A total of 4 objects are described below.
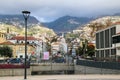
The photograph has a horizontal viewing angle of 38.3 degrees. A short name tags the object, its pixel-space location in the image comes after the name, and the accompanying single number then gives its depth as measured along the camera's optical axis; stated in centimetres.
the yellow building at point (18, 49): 7738
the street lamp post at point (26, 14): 1587
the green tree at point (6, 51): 6581
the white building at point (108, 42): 5658
